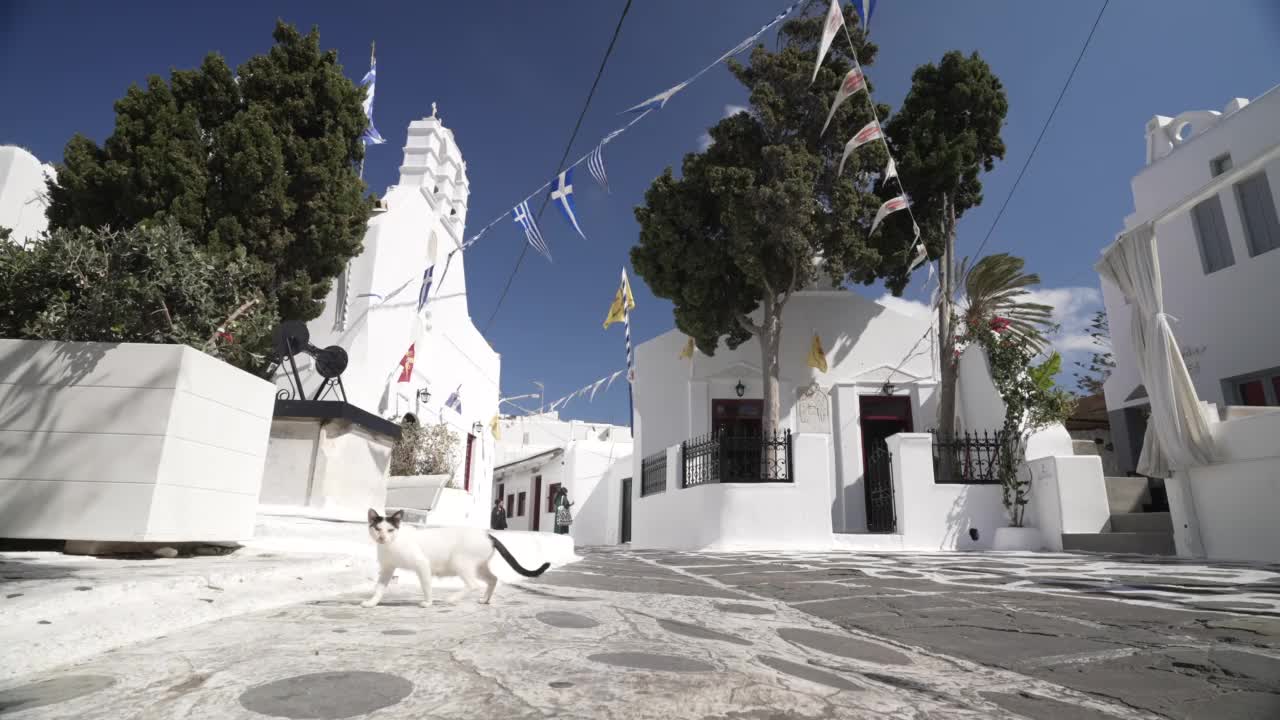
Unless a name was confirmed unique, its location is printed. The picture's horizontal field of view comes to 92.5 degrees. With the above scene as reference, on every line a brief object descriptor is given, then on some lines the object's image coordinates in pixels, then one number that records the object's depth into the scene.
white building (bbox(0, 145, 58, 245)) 9.23
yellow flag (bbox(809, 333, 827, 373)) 12.68
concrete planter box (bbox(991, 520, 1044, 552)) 8.73
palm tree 11.86
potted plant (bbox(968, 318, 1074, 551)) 8.91
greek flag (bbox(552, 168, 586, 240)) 8.74
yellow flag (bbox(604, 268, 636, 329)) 12.54
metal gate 10.45
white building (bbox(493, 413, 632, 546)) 19.44
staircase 7.47
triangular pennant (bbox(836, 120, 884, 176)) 9.15
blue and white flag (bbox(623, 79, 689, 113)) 7.64
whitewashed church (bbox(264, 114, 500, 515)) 6.29
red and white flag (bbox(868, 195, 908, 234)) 10.01
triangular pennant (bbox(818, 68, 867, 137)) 8.53
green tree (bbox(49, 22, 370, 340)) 6.61
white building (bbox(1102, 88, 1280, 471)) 9.52
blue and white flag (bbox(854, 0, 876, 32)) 6.80
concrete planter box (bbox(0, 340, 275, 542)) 2.66
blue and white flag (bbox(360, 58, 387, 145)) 11.32
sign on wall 12.69
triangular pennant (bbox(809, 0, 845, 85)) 7.47
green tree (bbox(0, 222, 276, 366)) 3.23
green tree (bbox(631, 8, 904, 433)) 10.62
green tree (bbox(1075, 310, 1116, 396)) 18.48
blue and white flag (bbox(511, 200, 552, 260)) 9.51
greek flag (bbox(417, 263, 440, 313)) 11.70
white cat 2.41
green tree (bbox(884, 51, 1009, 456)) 11.27
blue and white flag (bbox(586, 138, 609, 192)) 8.58
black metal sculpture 6.11
